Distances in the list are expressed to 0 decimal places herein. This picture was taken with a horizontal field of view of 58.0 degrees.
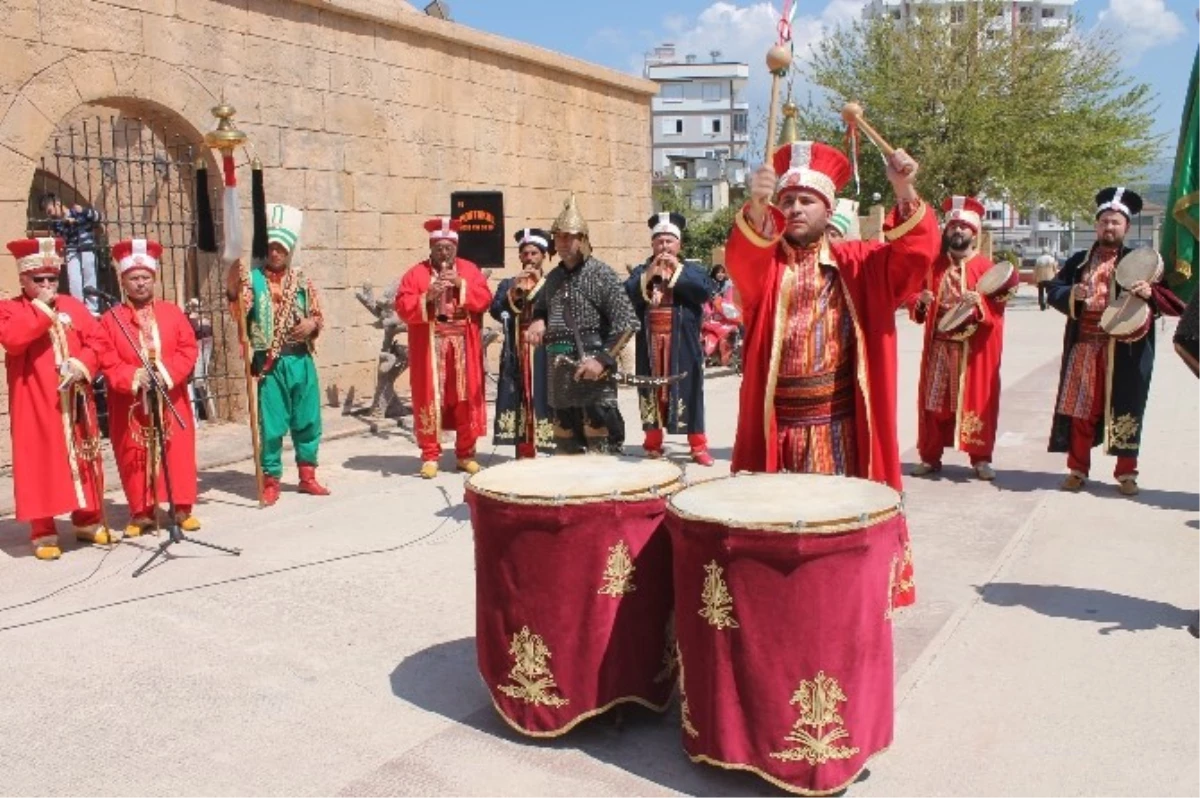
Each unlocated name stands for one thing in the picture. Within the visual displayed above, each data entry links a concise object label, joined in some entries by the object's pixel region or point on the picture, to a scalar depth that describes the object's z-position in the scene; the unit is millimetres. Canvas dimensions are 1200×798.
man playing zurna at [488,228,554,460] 8219
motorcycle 15312
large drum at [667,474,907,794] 3098
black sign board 11297
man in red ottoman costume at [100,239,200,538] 6520
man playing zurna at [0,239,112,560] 6184
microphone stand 6281
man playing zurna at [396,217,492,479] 8141
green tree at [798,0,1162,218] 29953
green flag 4547
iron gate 9945
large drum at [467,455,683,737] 3539
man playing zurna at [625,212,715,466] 8492
